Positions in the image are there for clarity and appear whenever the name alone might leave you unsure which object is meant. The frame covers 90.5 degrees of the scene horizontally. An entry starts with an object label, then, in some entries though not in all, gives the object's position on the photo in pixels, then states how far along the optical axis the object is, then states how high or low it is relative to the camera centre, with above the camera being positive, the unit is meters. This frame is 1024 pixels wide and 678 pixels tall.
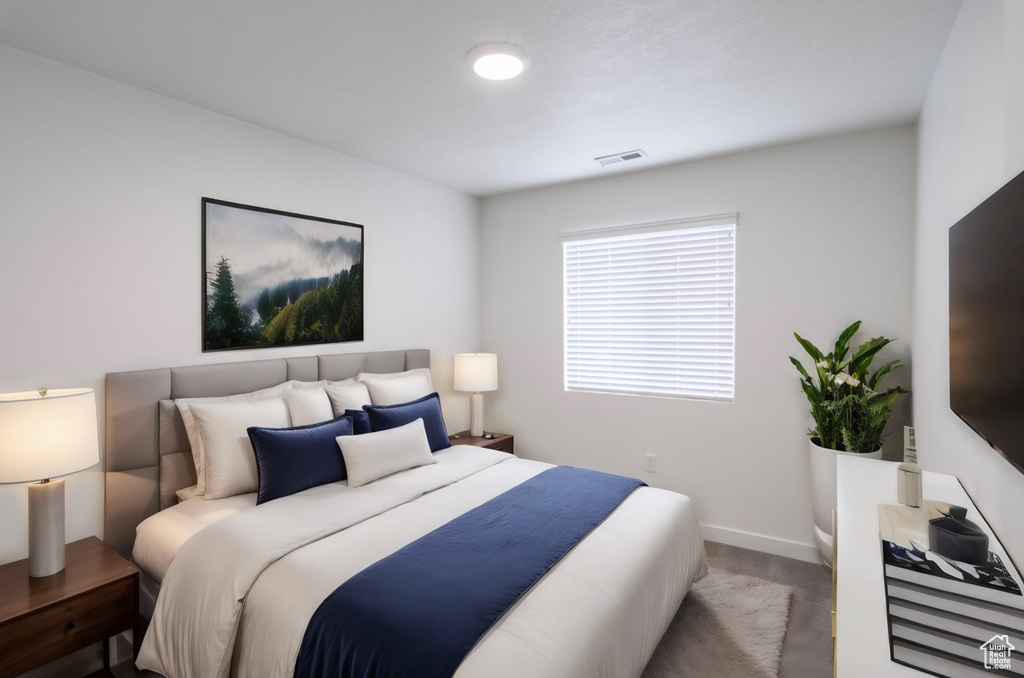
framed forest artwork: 2.83 +0.35
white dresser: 1.03 -0.63
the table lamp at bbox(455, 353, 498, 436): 4.20 -0.35
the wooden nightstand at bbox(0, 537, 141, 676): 1.78 -1.02
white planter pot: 2.90 -0.89
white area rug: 2.29 -1.48
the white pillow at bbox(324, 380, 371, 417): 3.14 -0.39
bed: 1.71 -0.90
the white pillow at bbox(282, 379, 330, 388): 3.04 -0.30
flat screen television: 1.13 +0.04
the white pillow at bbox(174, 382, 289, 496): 2.52 -0.52
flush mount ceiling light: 2.12 +1.19
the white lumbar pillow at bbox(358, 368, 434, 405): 3.40 -0.35
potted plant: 2.84 -0.41
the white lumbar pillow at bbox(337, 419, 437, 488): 2.72 -0.66
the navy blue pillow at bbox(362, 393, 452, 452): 3.12 -0.51
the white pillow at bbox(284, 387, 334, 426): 2.88 -0.41
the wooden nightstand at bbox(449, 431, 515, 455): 4.04 -0.86
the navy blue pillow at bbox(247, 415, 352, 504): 2.48 -0.63
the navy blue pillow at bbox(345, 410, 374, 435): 3.03 -0.52
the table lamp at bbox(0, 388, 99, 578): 1.87 -0.44
